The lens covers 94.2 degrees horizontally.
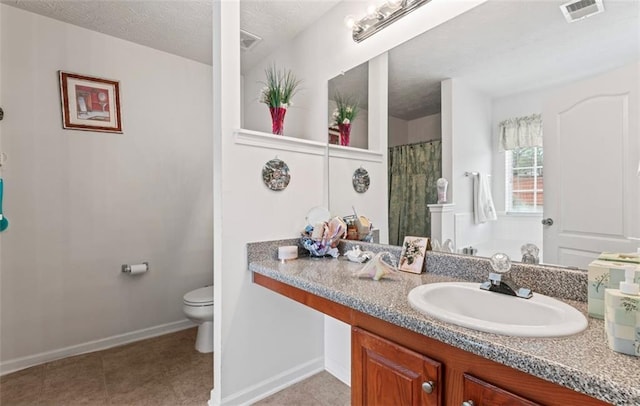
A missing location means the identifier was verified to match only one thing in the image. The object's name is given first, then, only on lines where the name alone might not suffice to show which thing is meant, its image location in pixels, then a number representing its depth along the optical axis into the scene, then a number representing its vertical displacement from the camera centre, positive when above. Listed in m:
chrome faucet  1.00 -0.29
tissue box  0.79 -0.22
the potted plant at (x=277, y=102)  1.98 +0.67
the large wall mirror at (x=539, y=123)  0.98 +0.31
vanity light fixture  1.63 +1.08
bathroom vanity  0.60 -0.36
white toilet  2.20 -0.82
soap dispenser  0.62 -0.25
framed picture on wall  2.25 +0.78
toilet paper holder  2.45 -0.55
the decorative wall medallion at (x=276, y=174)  1.78 +0.17
